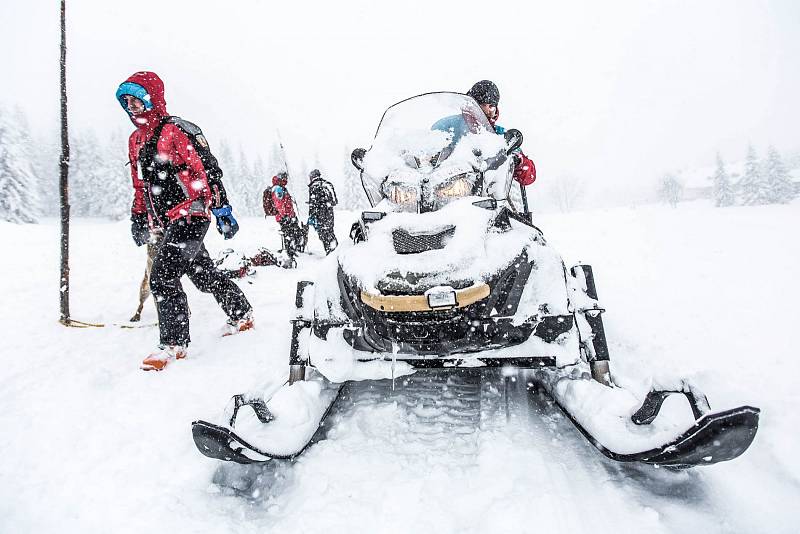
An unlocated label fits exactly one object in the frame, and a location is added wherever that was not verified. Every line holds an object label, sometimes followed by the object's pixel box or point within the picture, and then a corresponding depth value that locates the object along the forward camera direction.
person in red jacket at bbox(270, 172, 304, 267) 10.78
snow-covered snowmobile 1.85
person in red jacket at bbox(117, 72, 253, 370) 3.35
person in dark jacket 10.45
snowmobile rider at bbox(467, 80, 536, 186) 4.38
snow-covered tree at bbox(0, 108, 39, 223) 33.94
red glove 4.34
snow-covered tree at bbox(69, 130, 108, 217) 46.75
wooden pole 4.43
